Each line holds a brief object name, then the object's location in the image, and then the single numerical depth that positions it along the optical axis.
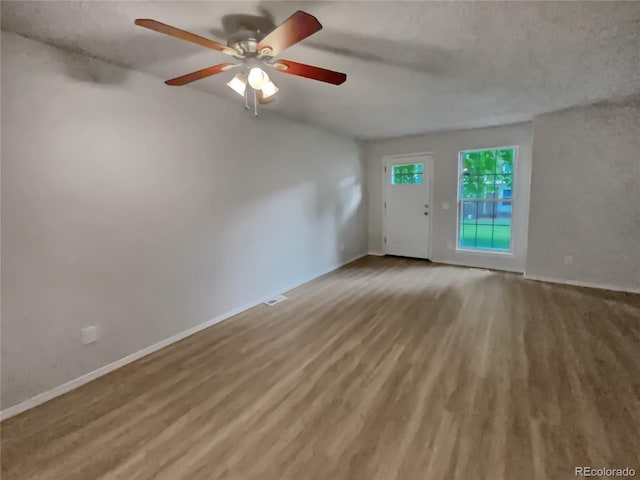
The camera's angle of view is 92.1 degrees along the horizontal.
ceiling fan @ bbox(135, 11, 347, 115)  1.55
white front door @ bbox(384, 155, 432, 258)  5.64
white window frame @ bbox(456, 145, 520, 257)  4.77
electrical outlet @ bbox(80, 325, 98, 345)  2.24
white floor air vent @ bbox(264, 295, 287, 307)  3.74
